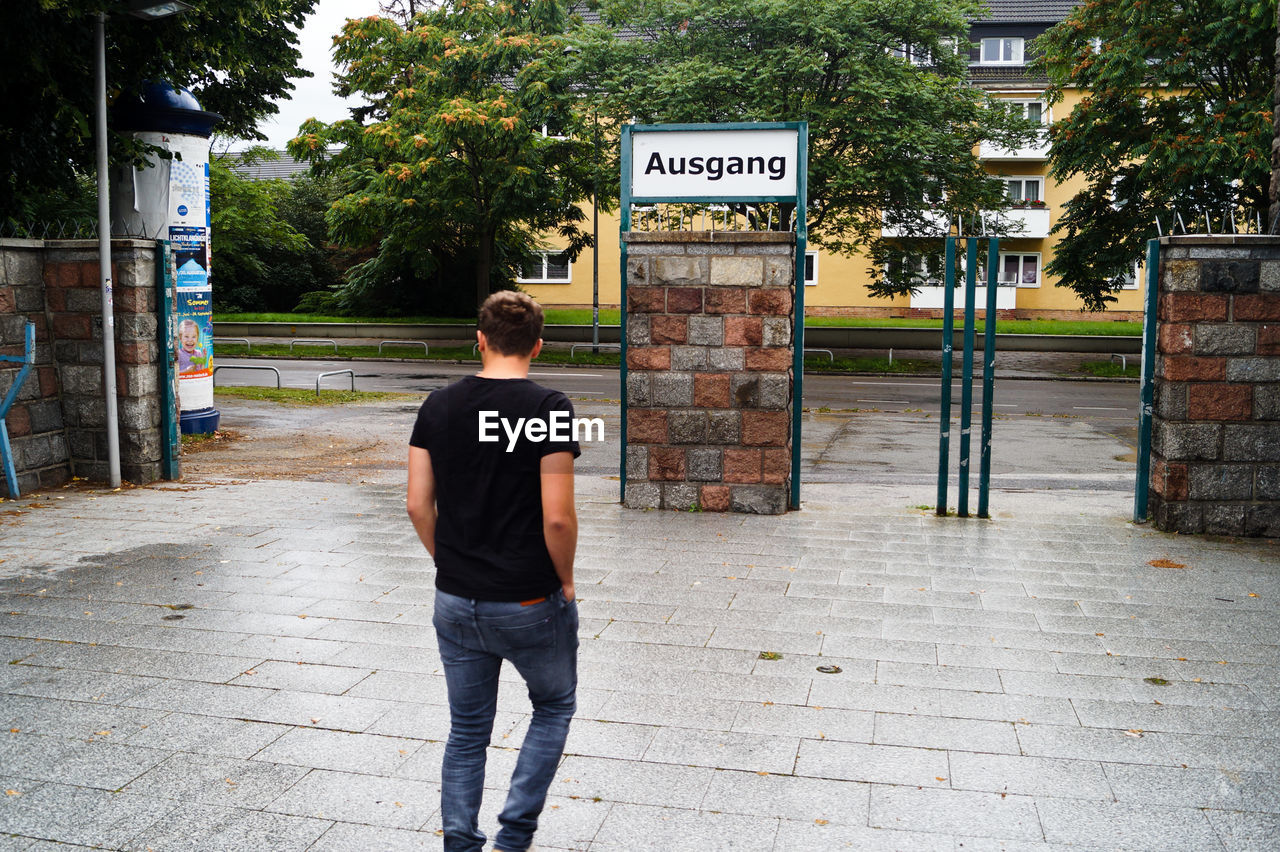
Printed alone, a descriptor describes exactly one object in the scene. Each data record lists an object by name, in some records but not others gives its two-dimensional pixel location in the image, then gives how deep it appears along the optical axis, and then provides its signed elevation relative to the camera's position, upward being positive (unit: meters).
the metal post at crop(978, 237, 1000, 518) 8.78 -0.39
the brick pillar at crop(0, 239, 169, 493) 9.82 -0.48
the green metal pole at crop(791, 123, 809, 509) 9.08 +0.06
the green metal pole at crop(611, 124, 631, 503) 9.26 +0.38
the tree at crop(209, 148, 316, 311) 34.28 +2.40
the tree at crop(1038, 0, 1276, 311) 22.41 +4.33
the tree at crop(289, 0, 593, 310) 27.88 +4.52
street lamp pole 9.74 +0.22
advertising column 12.93 +1.21
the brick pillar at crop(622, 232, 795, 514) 9.09 -0.43
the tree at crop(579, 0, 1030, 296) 24.64 +5.11
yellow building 45.03 +2.23
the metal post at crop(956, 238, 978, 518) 8.83 -0.60
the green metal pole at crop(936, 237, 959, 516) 8.82 -0.62
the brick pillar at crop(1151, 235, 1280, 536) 8.22 -0.44
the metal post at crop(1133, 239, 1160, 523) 8.52 -0.48
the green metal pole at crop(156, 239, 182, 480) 10.25 -0.61
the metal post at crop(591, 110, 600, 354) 27.97 +2.73
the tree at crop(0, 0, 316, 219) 9.84 +2.30
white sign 9.19 +1.24
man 3.17 -0.68
